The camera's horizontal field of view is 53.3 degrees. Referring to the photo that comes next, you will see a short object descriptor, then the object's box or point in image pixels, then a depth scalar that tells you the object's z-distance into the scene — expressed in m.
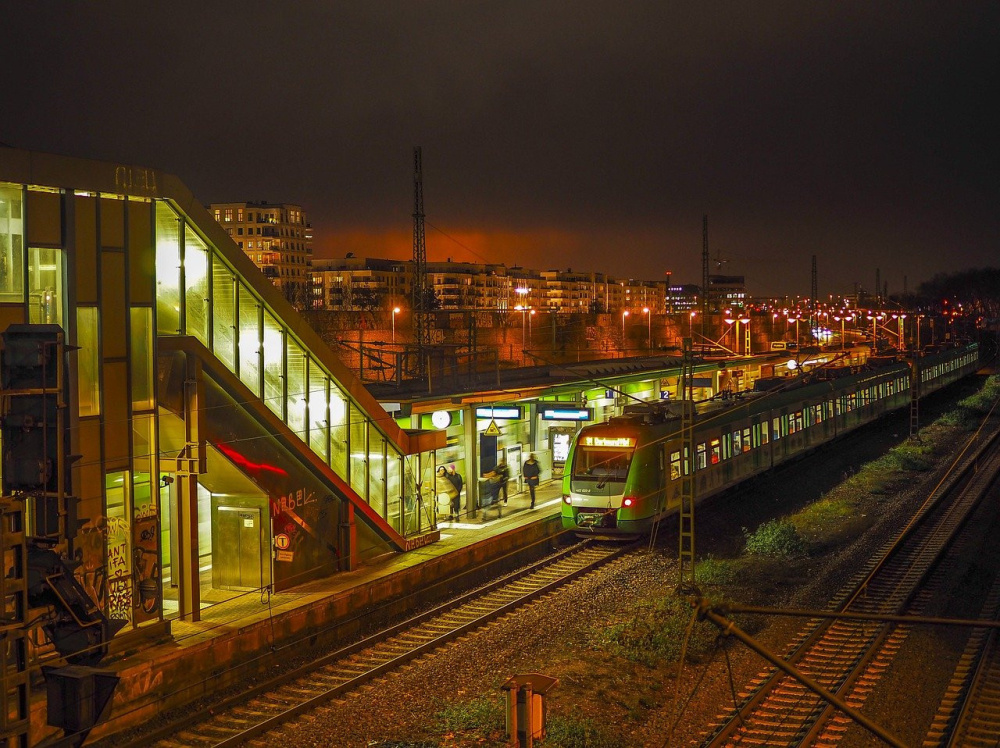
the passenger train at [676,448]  20.38
